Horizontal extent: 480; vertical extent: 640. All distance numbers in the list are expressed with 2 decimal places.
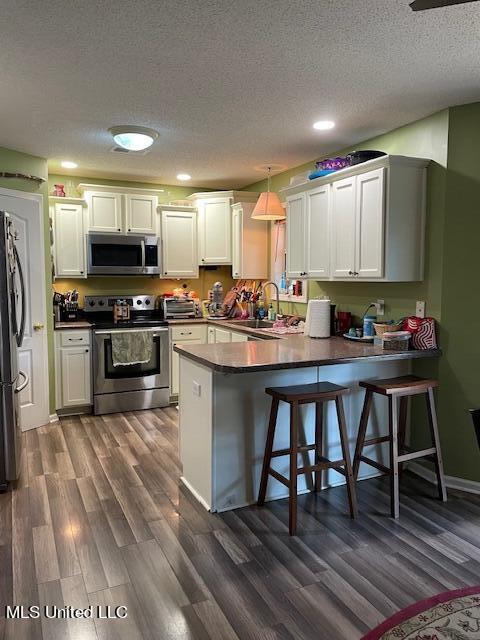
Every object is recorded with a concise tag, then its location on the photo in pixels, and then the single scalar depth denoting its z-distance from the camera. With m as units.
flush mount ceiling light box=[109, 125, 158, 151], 3.50
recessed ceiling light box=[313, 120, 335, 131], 3.36
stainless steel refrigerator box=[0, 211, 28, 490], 3.05
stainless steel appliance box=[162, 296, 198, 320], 5.36
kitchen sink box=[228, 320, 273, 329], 5.03
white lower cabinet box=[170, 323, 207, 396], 5.17
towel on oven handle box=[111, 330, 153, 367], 4.81
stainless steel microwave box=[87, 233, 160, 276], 5.09
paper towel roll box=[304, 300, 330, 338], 3.78
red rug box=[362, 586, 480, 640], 1.64
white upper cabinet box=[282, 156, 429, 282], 3.14
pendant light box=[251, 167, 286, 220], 4.46
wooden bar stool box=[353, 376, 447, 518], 2.79
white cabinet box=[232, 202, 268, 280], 5.22
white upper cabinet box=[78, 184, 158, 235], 5.01
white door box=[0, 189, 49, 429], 4.18
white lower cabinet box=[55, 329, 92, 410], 4.68
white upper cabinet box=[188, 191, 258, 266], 5.38
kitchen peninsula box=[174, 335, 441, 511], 2.80
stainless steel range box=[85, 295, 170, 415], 4.81
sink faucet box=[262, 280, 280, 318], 5.03
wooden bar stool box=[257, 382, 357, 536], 2.58
